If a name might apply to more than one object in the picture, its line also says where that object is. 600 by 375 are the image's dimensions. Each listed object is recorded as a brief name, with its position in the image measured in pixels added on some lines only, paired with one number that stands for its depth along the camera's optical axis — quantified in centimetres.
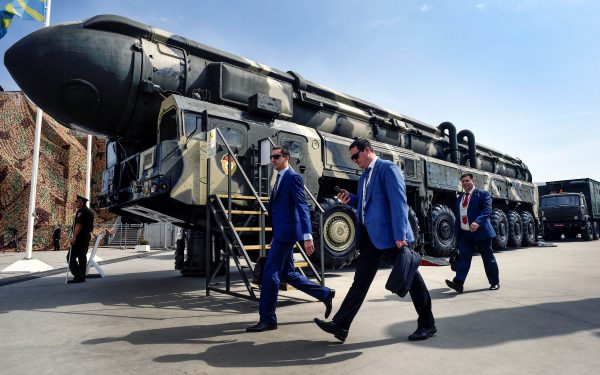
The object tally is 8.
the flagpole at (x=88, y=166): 1204
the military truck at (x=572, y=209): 1841
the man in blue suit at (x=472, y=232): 511
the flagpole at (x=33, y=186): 1006
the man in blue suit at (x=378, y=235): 289
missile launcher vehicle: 564
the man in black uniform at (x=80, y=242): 718
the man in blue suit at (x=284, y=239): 337
